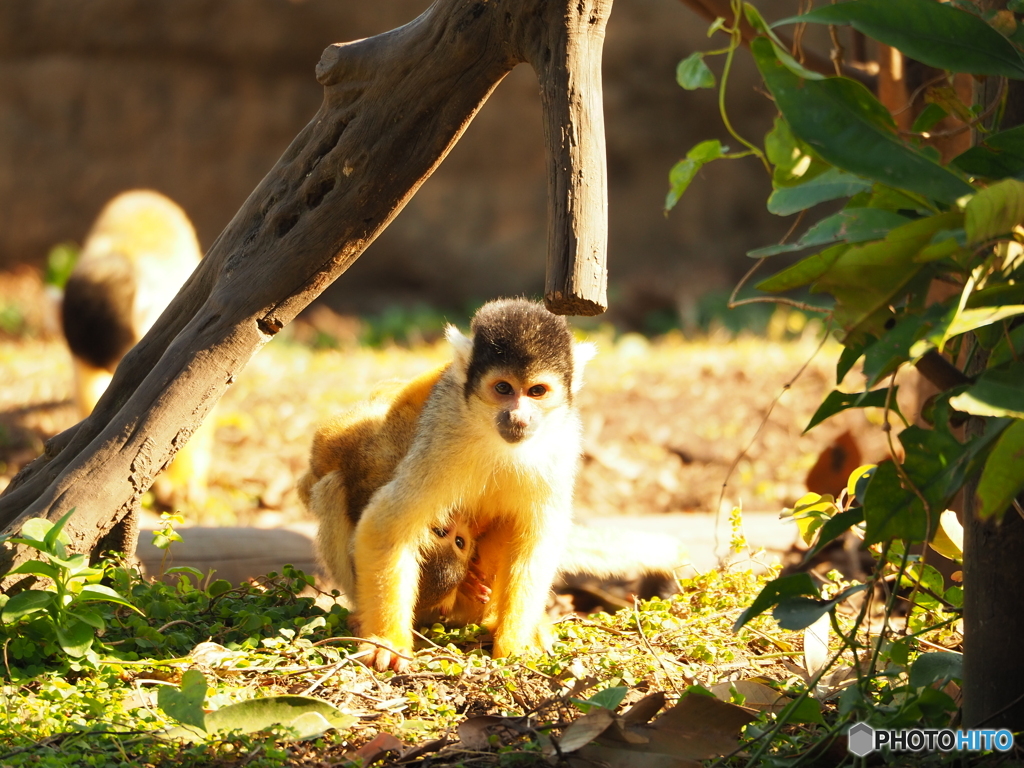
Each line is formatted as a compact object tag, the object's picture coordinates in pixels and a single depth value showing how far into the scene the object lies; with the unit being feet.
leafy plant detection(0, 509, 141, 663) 16.19
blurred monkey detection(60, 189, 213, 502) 40.40
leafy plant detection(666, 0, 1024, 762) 10.34
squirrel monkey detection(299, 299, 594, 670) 20.26
